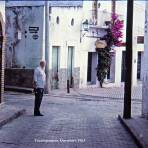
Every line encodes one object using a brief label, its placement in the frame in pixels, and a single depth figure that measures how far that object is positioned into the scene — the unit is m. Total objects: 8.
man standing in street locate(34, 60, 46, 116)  17.22
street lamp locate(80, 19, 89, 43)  31.26
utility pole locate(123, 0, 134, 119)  16.45
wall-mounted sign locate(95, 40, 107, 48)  32.66
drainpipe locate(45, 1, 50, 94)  27.05
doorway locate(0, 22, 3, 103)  18.75
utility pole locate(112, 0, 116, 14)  34.53
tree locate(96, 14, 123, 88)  33.03
